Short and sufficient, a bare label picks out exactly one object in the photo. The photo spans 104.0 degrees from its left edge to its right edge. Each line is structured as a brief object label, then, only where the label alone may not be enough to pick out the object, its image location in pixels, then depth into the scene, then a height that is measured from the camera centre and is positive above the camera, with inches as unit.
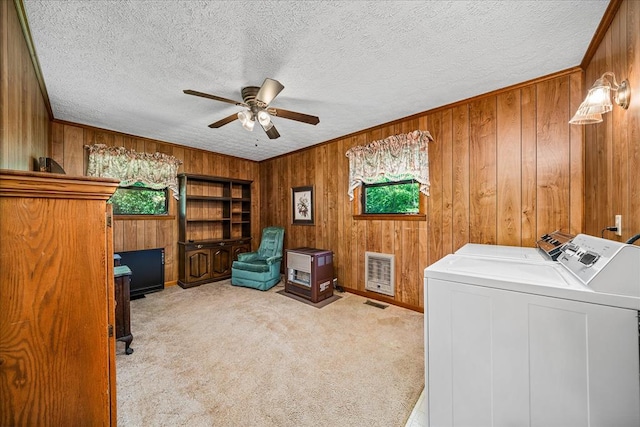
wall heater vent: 136.1 -34.6
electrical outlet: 58.8 -4.0
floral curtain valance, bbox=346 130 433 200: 123.3 +27.6
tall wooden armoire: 32.2 -11.8
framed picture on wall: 181.6 +5.8
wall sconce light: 55.5 +25.1
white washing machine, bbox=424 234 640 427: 35.7 -21.6
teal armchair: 161.9 -34.5
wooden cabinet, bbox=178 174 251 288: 170.6 -9.8
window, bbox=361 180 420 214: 132.0 +7.8
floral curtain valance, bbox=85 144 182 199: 141.6 +29.8
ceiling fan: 90.5 +38.1
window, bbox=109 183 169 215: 153.7 +8.8
